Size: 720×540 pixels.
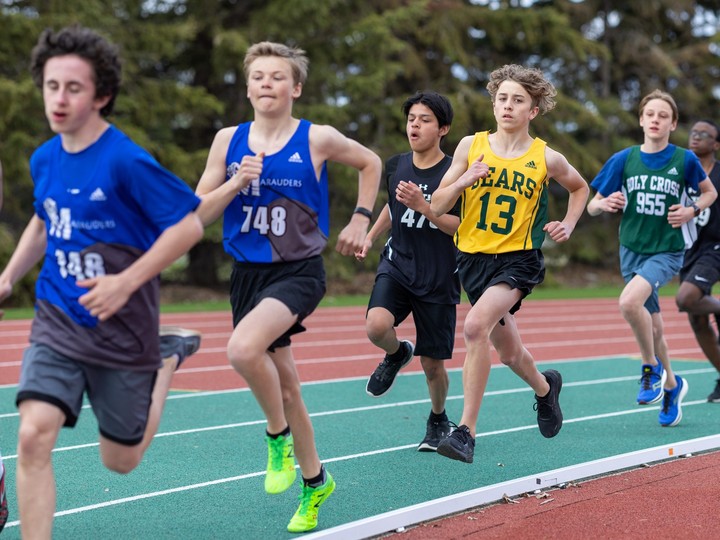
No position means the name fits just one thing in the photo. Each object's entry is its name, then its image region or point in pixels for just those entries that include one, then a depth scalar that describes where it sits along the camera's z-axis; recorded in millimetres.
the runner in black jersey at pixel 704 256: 16781
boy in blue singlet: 9195
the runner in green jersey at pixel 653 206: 14773
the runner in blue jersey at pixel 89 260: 7184
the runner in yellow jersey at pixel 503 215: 11375
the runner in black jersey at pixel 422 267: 12906
